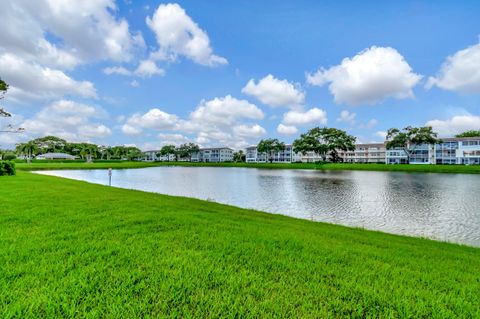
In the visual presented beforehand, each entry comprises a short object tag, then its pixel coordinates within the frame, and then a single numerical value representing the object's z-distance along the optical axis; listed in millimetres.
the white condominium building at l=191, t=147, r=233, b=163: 165500
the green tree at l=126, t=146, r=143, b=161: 139375
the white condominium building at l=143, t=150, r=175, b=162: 183375
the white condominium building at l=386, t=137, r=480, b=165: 78875
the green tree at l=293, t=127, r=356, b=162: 82938
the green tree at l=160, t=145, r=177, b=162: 146500
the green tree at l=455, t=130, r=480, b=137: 104000
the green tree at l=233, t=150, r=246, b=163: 156125
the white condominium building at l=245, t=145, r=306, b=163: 137375
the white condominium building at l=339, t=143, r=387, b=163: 114188
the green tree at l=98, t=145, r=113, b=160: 135800
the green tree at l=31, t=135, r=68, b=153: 122912
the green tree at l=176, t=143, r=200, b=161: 144750
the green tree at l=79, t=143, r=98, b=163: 113150
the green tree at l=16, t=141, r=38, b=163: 100750
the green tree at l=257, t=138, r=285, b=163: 112750
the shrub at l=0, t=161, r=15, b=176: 19266
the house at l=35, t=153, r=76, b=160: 105375
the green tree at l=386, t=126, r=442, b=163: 67500
